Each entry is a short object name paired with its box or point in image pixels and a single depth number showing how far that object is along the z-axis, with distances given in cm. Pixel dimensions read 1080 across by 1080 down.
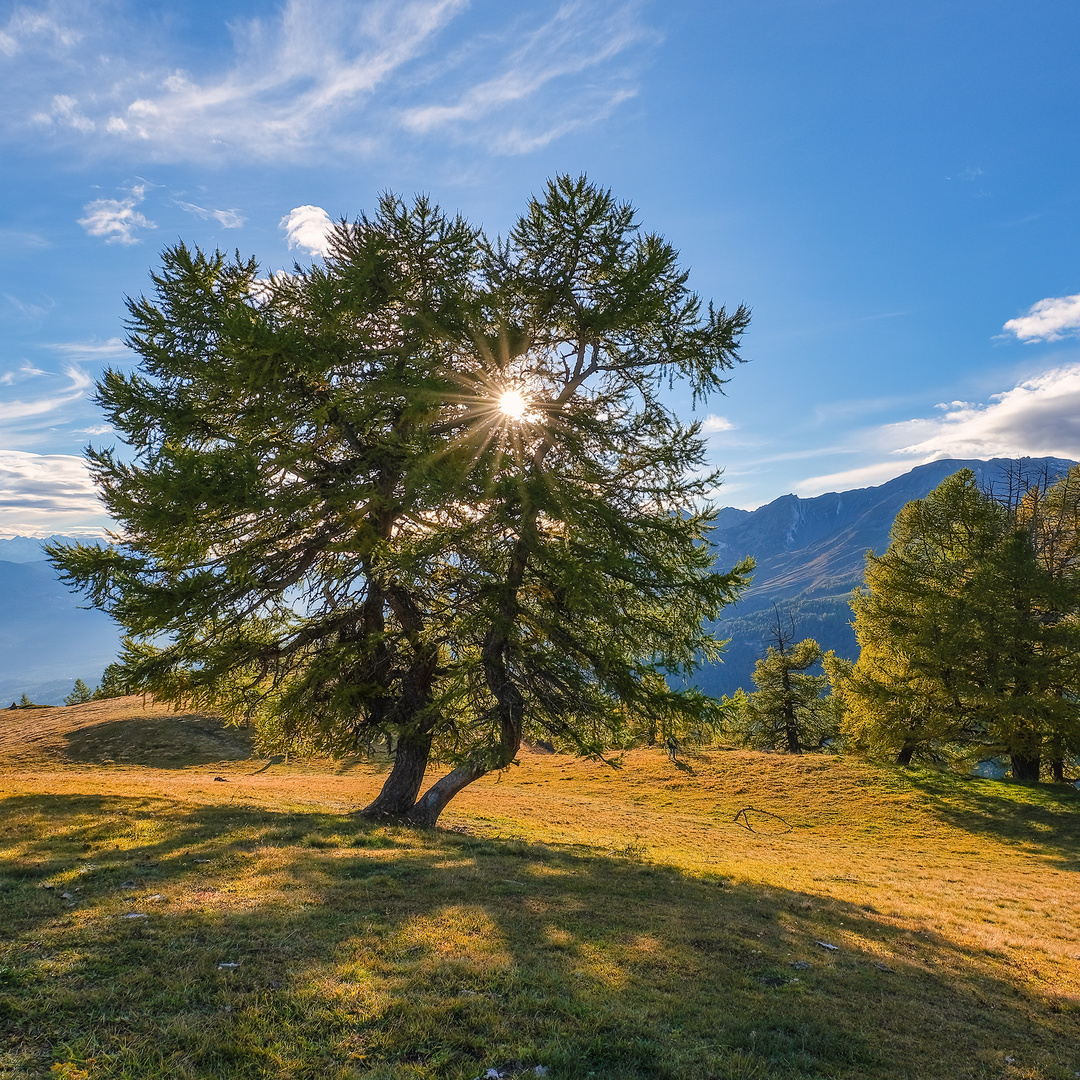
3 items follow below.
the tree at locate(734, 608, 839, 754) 4391
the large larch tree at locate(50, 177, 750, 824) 1217
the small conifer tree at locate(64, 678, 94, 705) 6984
